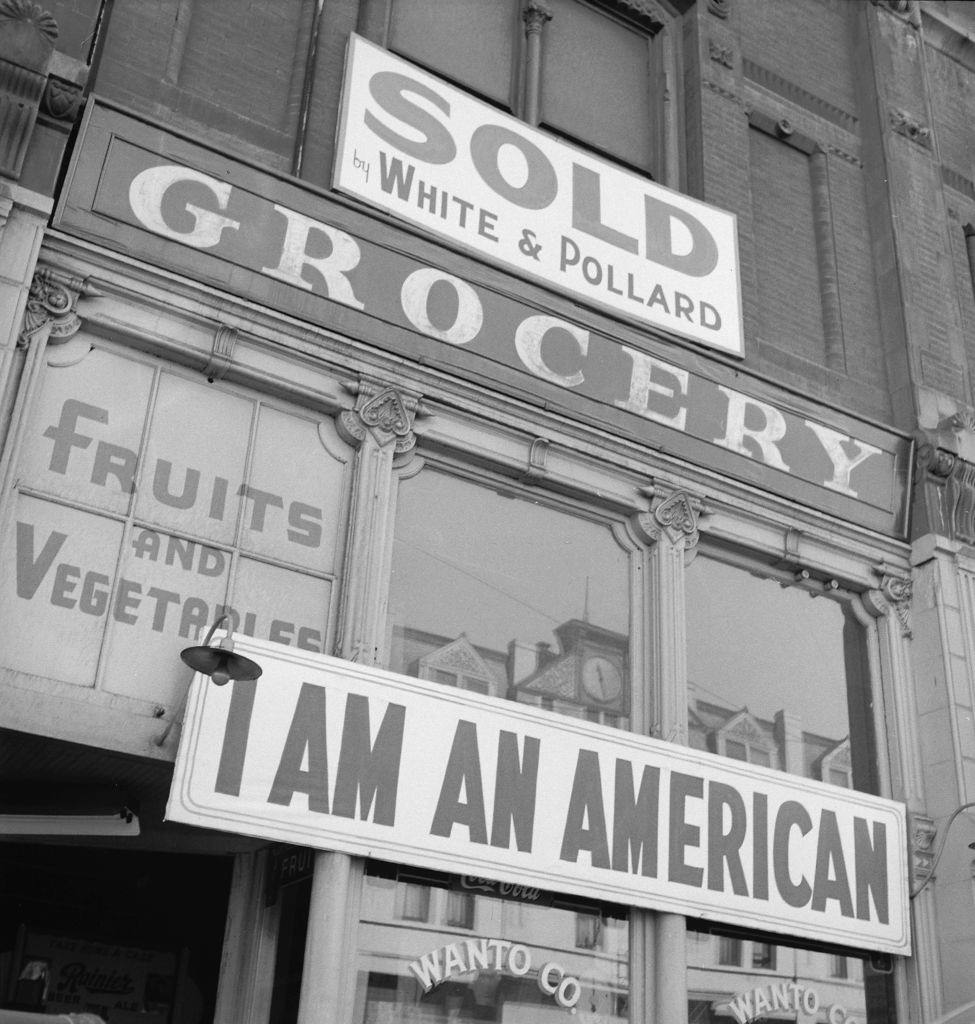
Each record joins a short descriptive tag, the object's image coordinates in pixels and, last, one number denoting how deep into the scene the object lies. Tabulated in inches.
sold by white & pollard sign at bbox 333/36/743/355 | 402.3
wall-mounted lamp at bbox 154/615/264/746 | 262.8
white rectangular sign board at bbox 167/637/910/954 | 302.4
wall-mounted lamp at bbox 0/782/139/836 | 312.5
